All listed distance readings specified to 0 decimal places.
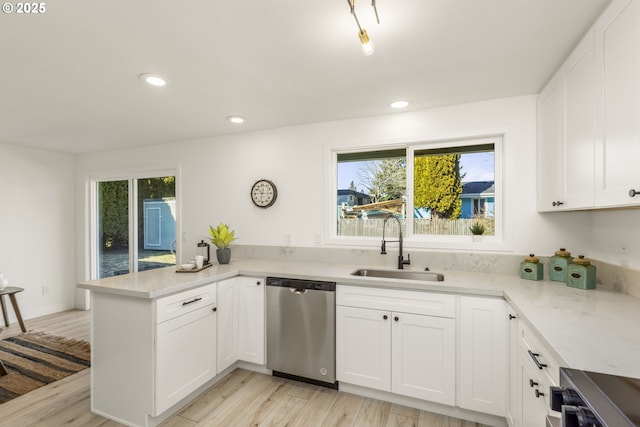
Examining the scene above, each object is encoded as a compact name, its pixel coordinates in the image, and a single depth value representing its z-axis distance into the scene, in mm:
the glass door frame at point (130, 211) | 3758
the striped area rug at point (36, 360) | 2410
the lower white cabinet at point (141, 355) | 1872
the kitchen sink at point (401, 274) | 2465
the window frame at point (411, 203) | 2504
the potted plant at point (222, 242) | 2969
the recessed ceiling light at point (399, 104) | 2518
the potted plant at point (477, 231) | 2541
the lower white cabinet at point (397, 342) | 2012
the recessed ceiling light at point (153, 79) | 2027
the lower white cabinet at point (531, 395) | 1260
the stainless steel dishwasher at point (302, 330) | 2314
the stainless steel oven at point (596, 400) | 715
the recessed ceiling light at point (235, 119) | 2890
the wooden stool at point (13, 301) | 3434
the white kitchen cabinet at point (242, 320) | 2494
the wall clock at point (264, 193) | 3240
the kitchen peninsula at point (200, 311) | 1345
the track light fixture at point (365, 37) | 1305
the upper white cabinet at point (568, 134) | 1525
